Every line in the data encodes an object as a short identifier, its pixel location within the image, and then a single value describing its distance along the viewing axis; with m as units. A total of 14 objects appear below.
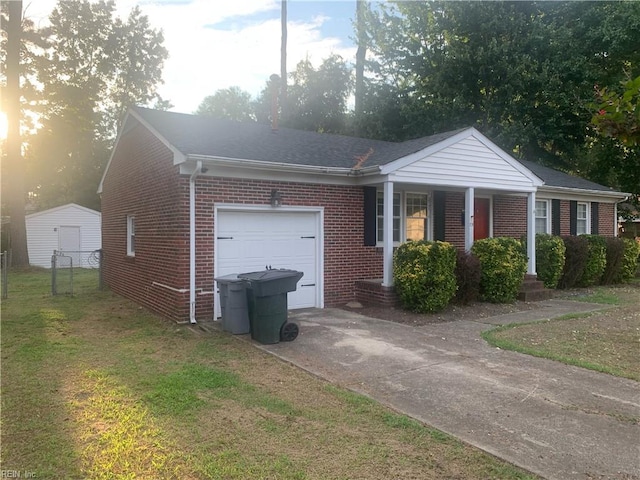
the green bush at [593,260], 13.55
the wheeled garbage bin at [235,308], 7.37
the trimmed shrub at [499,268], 10.50
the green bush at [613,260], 14.30
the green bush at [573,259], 13.04
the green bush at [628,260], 14.83
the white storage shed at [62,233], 24.58
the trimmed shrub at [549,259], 12.29
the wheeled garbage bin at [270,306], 6.90
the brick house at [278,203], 8.43
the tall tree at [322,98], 28.30
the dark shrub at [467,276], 10.02
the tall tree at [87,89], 24.77
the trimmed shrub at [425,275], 9.15
